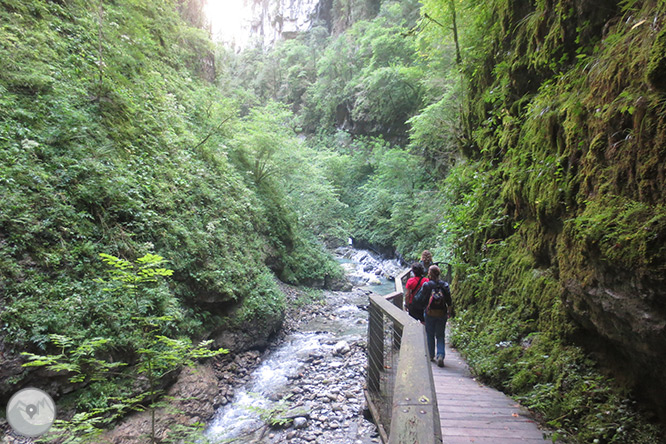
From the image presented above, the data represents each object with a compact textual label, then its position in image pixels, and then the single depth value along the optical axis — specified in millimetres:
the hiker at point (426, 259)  6457
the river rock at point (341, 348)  8195
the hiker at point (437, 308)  4586
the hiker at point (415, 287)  4924
